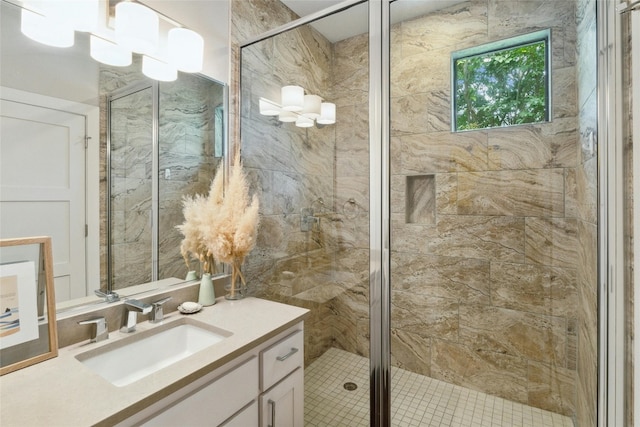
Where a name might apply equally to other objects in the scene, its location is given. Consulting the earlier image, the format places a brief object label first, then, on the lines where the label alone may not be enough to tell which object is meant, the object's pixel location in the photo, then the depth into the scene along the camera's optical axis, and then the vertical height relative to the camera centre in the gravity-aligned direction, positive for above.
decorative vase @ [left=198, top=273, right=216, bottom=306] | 1.48 -0.39
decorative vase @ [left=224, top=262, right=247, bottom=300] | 1.57 -0.40
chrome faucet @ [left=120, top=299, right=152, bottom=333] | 1.17 -0.39
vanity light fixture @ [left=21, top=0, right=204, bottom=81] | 1.03 +0.74
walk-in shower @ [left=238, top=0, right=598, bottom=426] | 1.34 +0.01
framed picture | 0.91 -0.29
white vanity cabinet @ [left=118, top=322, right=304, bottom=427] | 0.86 -0.61
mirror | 0.98 +0.20
